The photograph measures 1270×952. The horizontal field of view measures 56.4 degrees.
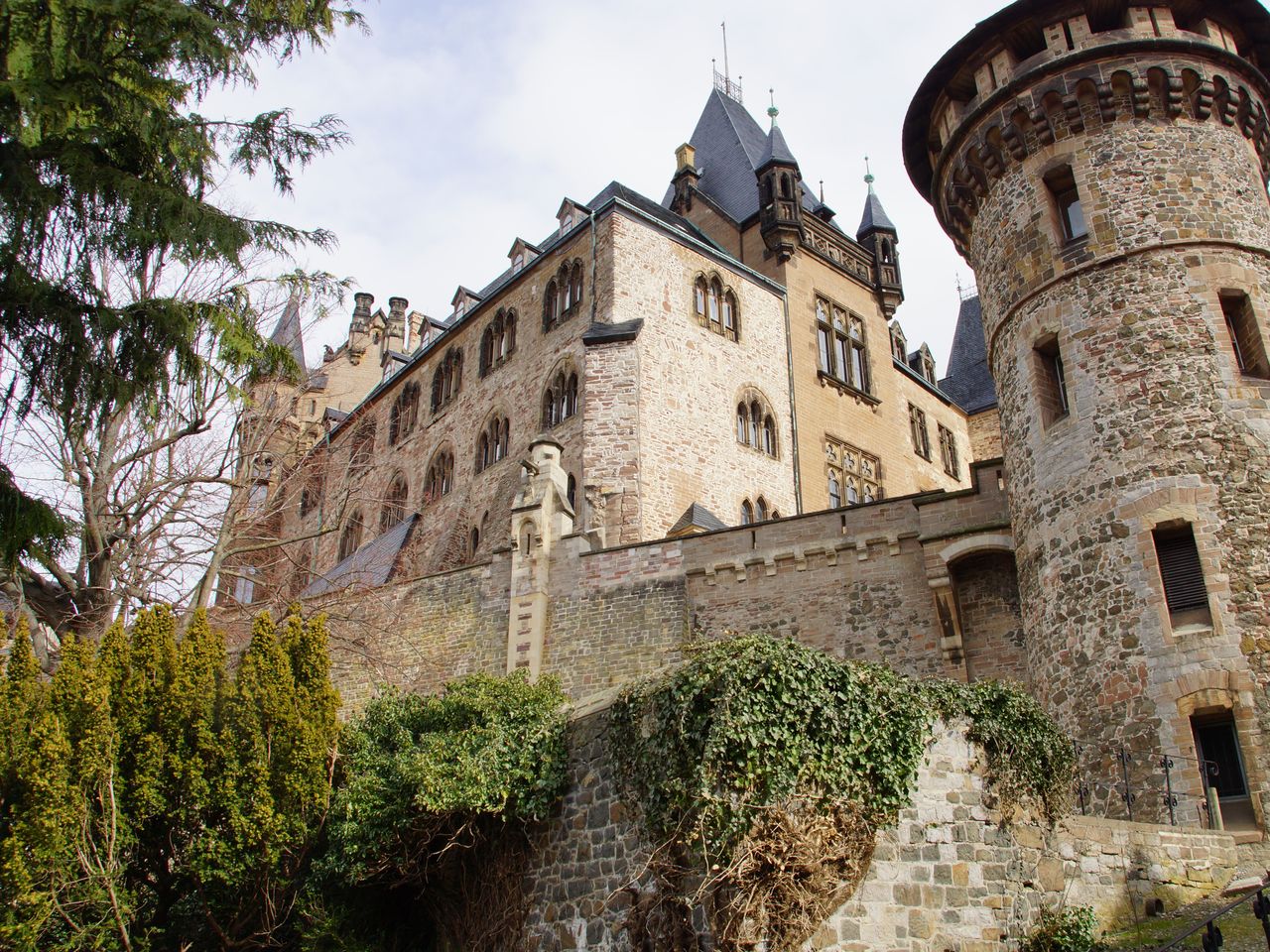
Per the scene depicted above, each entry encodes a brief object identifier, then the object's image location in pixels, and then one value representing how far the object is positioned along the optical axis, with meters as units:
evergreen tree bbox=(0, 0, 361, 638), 8.76
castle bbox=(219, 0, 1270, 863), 13.02
